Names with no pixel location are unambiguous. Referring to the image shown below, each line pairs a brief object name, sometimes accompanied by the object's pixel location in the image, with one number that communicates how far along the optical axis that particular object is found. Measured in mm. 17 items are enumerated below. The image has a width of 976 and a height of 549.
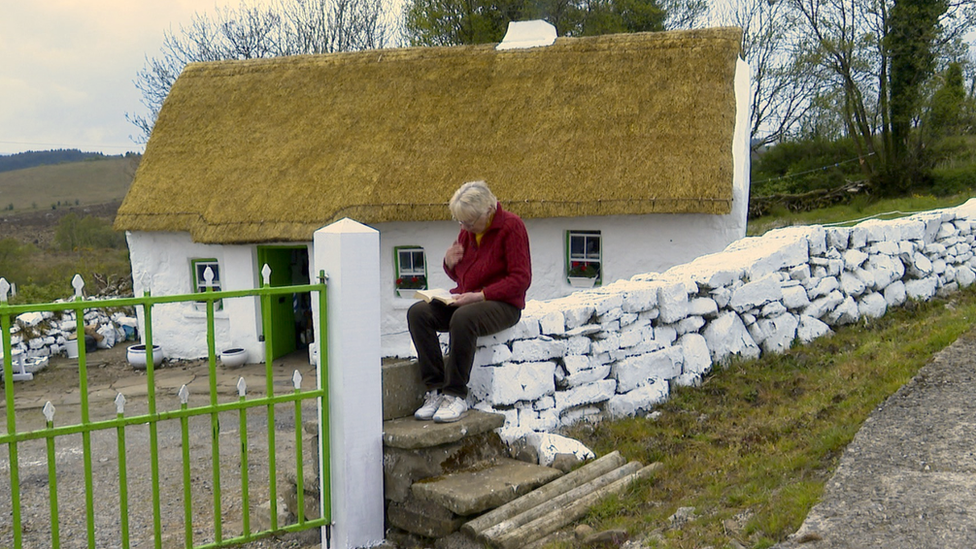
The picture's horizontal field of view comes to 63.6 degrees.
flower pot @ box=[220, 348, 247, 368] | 11492
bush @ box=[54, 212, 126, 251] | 24953
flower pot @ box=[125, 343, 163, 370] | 11766
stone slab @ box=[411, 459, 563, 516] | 3949
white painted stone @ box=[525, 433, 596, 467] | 4491
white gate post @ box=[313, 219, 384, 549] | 4113
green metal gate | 3234
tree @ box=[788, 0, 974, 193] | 19641
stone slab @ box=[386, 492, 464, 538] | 4023
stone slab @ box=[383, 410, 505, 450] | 4219
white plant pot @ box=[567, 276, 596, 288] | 10688
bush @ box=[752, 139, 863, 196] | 22828
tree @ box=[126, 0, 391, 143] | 25484
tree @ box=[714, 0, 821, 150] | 24125
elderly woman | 4461
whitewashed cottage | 10336
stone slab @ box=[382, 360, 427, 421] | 4578
